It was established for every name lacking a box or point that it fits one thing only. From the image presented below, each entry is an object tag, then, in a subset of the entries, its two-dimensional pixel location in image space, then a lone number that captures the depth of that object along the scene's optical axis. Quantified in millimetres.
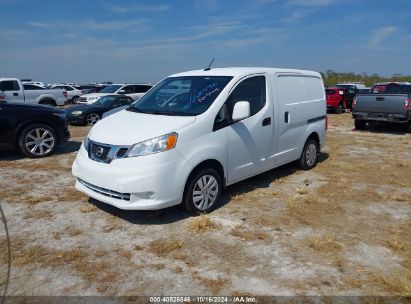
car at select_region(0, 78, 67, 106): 17172
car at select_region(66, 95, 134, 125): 13761
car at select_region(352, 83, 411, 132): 12032
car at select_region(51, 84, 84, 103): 28192
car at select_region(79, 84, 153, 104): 18328
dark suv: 7652
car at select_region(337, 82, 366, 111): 22186
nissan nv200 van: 4359
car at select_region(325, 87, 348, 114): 20594
